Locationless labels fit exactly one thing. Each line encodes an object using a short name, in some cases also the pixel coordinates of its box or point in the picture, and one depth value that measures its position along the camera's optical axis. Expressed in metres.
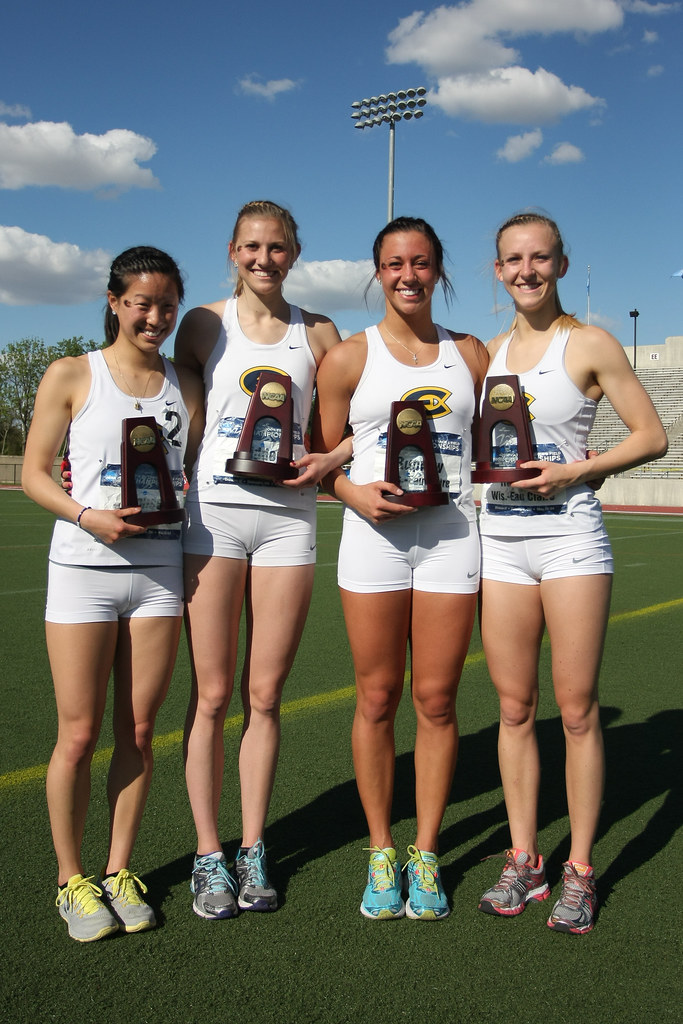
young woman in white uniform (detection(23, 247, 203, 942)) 2.63
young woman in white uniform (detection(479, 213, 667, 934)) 2.81
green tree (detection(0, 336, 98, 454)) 56.25
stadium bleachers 36.28
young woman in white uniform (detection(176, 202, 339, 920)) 2.86
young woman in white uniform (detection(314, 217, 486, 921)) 2.87
